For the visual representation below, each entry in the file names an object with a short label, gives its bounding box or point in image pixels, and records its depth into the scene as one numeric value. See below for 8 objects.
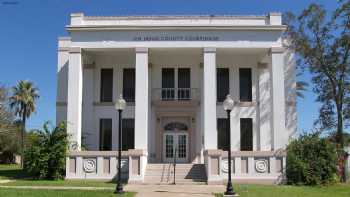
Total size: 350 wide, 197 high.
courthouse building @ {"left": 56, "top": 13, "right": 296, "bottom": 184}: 22.59
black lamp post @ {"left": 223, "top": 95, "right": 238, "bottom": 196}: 15.77
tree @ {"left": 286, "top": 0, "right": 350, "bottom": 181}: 25.20
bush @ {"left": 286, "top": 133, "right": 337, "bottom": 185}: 21.42
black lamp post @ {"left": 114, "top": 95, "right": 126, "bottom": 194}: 15.86
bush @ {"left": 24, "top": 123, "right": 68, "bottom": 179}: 22.37
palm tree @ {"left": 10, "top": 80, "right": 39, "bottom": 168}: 52.31
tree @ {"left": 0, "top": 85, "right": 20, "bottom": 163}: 41.46
